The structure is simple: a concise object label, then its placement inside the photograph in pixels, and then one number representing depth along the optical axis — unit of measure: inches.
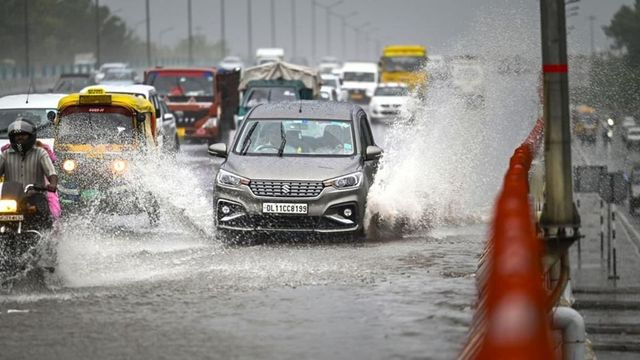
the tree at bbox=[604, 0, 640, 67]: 2231.3
